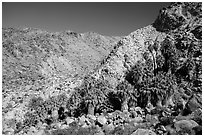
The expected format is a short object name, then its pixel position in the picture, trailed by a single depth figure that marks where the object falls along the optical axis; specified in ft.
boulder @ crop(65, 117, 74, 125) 105.21
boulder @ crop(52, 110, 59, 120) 117.06
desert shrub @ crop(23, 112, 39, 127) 114.77
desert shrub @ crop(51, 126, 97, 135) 90.53
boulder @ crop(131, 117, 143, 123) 92.68
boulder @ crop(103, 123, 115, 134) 89.37
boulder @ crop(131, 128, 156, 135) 71.87
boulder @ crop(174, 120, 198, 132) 74.29
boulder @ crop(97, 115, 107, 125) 96.12
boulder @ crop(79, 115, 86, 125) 101.02
